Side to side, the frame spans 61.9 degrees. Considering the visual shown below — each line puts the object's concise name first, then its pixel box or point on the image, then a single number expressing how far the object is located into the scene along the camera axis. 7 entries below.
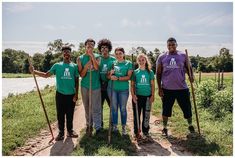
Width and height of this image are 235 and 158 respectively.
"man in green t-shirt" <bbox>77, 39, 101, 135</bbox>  3.98
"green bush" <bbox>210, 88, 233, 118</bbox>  5.59
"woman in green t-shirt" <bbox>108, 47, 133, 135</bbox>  3.94
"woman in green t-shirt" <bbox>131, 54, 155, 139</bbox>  3.99
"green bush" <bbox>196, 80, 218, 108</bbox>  6.36
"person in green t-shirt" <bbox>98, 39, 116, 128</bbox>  4.07
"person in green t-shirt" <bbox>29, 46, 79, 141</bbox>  4.03
